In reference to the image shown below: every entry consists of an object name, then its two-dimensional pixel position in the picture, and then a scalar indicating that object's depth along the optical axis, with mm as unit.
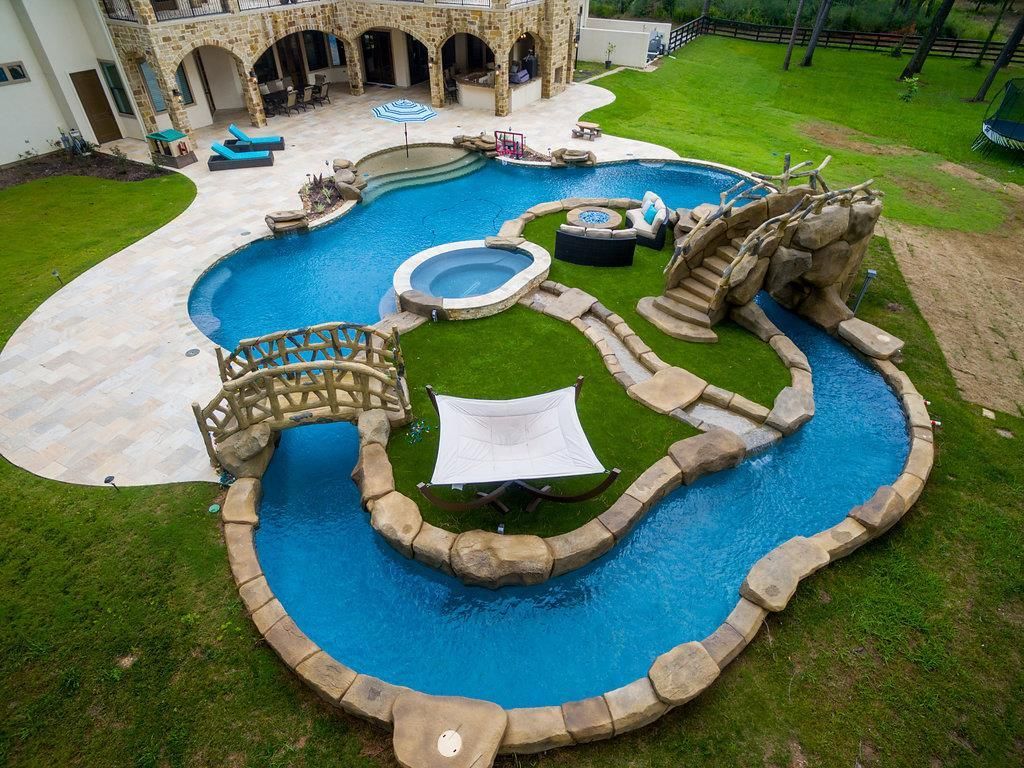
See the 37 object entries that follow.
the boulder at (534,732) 6430
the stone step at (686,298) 12805
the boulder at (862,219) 12172
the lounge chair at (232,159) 19625
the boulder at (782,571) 7766
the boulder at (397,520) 8336
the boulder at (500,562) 7966
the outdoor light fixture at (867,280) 12547
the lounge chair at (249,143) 20641
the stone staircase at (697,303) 12500
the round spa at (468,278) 12797
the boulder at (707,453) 9539
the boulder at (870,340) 12047
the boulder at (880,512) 8727
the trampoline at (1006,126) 22250
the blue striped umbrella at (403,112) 18656
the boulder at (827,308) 12977
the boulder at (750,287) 12091
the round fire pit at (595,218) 16062
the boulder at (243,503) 8617
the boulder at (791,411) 10391
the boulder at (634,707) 6637
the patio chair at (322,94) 25641
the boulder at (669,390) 10766
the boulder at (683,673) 6781
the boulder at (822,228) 11938
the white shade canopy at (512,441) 8188
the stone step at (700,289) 12844
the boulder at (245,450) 8945
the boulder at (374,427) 9562
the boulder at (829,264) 12266
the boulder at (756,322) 12547
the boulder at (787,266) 12109
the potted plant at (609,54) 32156
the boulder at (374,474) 8922
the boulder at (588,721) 6535
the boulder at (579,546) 8180
